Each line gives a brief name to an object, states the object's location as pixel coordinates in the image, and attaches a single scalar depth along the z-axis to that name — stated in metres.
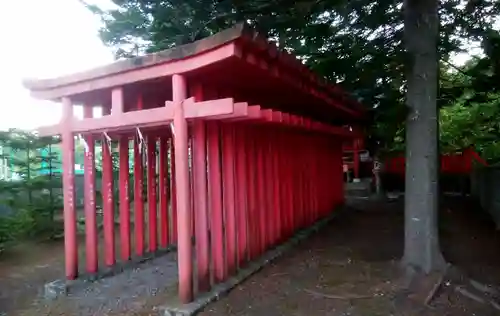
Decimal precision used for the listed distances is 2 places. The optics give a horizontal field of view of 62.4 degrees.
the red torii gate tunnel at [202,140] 3.98
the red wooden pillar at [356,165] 17.98
